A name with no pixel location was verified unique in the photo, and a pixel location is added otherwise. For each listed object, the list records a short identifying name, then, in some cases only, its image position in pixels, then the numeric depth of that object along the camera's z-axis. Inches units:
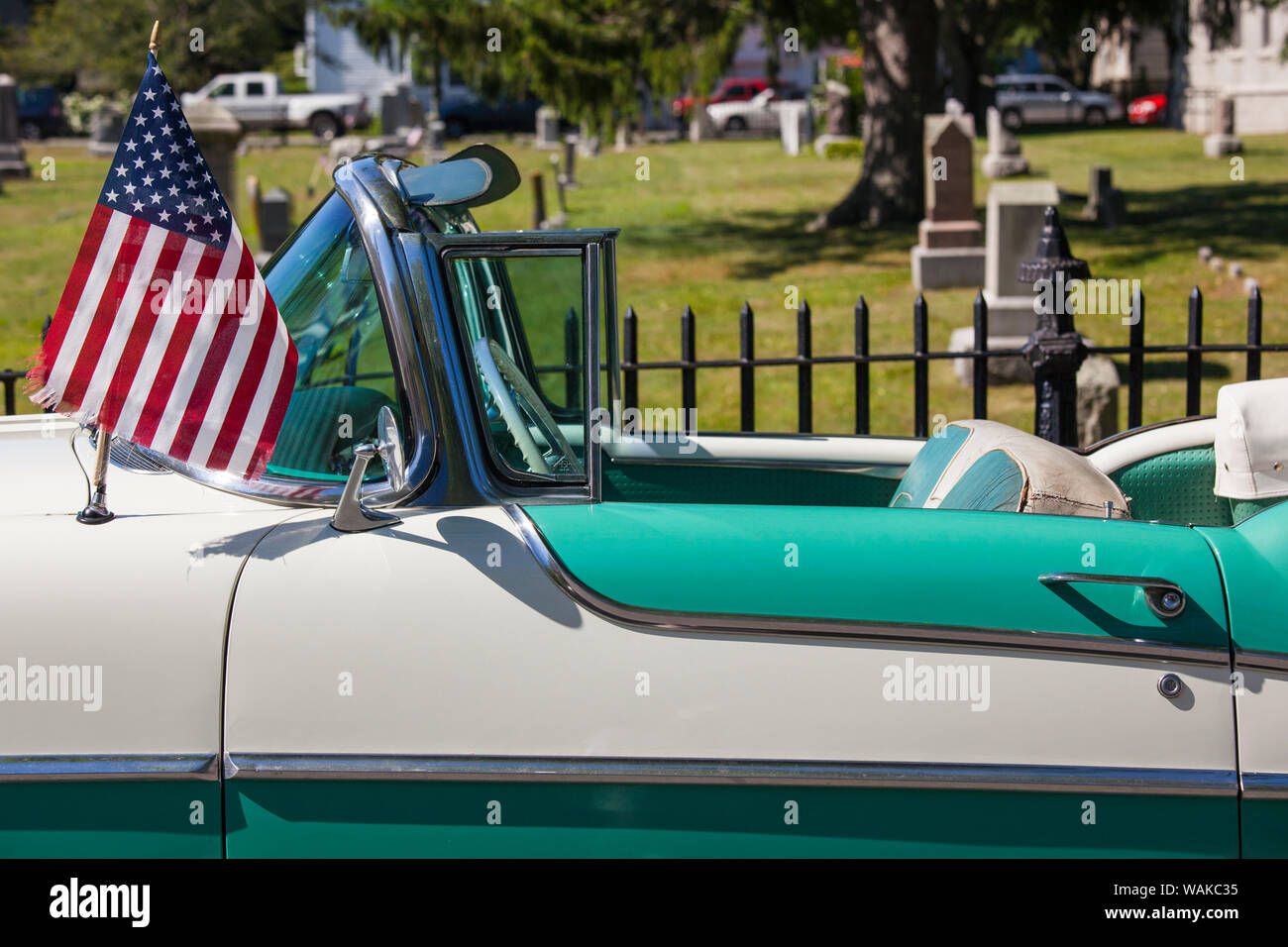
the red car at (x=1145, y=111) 1531.7
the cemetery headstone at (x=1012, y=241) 413.4
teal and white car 75.8
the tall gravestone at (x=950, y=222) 546.3
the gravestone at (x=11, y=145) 991.0
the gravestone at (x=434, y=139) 1031.6
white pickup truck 1604.3
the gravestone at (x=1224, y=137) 1074.7
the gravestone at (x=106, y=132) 1258.9
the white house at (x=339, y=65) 1894.7
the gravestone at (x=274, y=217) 570.9
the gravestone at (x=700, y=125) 1549.0
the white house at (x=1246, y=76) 1237.7
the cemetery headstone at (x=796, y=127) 1269.7
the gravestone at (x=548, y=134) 1370.6
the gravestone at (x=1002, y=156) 926.4
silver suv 1605.3
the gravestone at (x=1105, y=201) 692.1
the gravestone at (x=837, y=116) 1178.6
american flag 84.7
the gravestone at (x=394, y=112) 1182.3
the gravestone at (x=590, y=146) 1325.0
